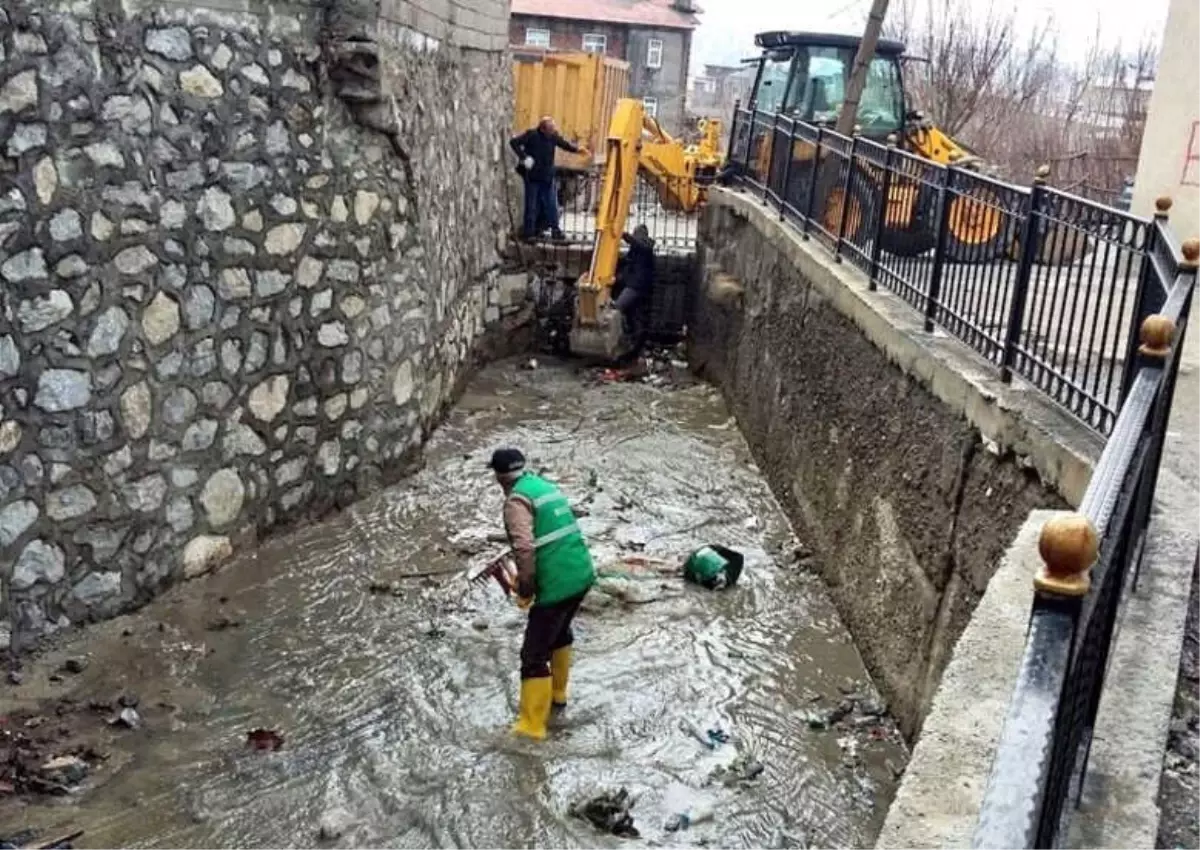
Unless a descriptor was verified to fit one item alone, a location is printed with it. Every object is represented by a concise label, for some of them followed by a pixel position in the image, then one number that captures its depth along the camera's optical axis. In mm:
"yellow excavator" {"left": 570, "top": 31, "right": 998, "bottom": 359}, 11531
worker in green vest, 5844
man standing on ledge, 14242
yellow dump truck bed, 17812
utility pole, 12445
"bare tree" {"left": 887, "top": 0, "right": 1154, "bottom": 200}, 24938
